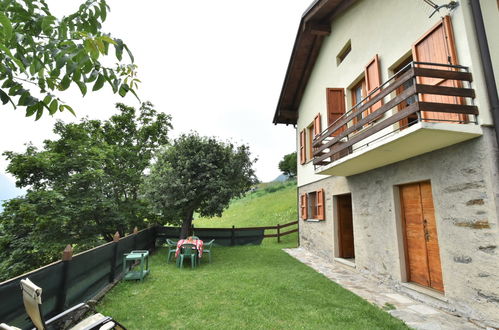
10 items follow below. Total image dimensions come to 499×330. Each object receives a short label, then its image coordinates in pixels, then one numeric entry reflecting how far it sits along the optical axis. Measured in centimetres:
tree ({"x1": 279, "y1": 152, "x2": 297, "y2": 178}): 3120
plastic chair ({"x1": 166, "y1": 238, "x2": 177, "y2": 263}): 886
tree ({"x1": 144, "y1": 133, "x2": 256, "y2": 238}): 979
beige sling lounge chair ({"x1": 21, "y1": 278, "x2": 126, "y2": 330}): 251
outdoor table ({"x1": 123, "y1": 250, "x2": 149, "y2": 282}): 639
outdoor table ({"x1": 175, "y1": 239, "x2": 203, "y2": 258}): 832
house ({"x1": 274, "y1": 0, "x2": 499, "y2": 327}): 388
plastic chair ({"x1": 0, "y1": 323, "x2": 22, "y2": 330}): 201
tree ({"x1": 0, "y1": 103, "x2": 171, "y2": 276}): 911
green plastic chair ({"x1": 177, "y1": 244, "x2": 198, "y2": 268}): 816
